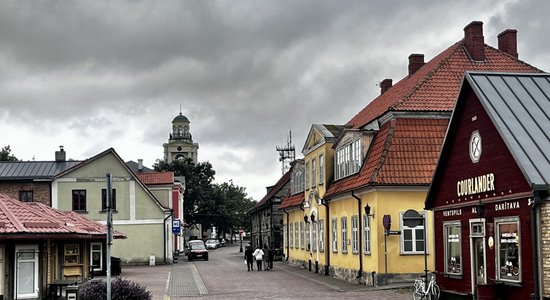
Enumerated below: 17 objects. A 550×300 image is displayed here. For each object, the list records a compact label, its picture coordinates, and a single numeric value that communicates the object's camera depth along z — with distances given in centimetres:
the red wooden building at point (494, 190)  1514
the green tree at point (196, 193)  9244
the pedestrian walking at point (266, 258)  4094
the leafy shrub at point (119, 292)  1756
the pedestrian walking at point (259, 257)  3953
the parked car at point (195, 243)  5816
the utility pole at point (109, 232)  1457
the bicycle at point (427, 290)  2002
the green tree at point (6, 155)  8923
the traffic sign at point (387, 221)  2461
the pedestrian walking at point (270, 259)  4081
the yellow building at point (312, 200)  3459
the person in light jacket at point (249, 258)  4019
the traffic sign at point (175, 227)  5311
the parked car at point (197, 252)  5599
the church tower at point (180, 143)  12062
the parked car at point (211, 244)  9238
